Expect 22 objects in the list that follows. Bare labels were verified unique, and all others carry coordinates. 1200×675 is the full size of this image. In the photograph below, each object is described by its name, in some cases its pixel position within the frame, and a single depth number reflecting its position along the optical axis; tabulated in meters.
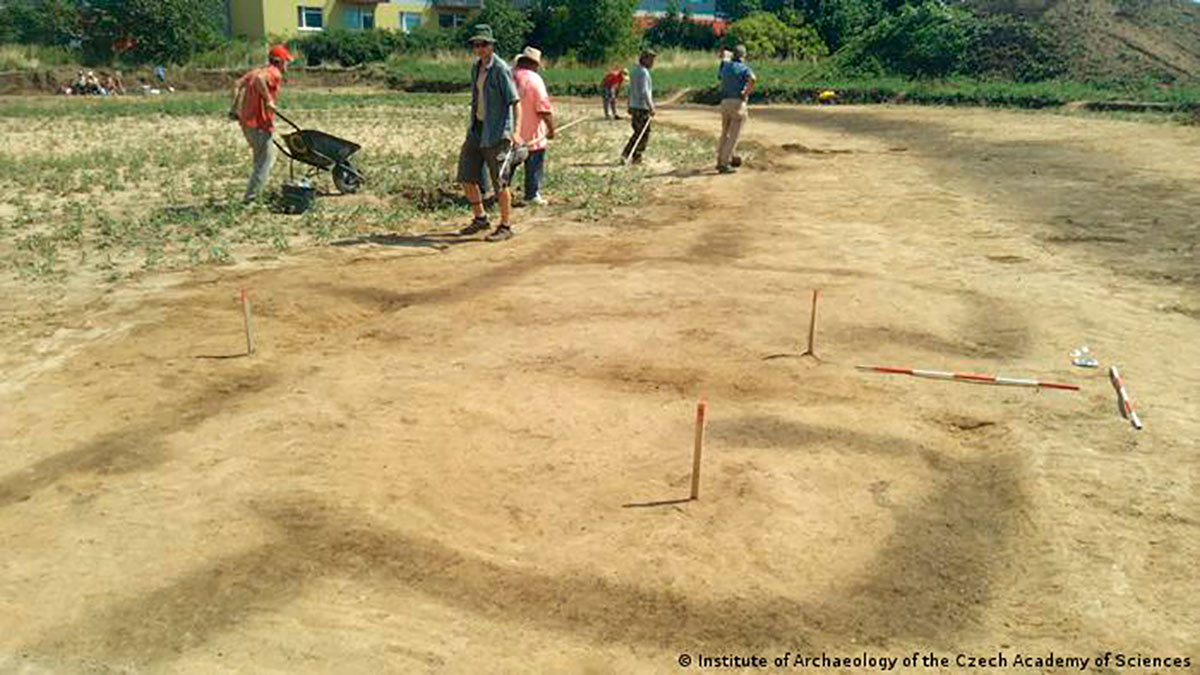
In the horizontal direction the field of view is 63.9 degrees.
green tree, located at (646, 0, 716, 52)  55.62
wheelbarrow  12.03
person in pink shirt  11.70
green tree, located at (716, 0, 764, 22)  57.53
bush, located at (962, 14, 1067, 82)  35.03
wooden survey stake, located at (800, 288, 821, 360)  6.70
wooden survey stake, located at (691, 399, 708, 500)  4.52
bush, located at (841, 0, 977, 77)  36.53
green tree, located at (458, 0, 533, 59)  51.69
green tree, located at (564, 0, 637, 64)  50.69
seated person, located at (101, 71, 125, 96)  37.94
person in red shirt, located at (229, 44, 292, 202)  11.38
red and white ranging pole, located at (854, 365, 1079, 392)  6.26
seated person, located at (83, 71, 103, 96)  36.81
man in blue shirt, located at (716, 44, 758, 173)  15.10
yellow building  54.16
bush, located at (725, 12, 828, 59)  47.78
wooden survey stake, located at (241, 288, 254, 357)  6.59
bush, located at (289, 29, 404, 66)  49.06
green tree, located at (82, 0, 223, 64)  44.75
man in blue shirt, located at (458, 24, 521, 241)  9.90
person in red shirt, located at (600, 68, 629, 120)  25.59
